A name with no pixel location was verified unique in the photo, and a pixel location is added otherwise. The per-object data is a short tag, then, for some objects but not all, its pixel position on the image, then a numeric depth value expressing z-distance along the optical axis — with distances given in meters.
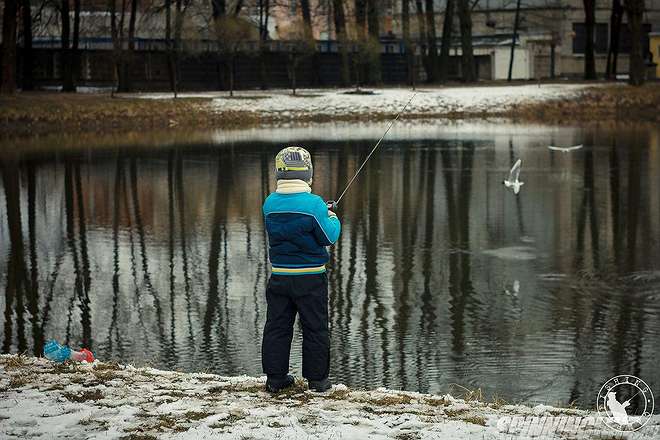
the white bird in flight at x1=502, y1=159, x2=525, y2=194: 24.11
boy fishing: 8.54
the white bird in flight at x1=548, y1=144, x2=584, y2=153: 32.19
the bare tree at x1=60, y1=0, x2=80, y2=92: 55.41
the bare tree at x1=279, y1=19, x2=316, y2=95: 62.97
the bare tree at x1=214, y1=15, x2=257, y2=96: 59.59
